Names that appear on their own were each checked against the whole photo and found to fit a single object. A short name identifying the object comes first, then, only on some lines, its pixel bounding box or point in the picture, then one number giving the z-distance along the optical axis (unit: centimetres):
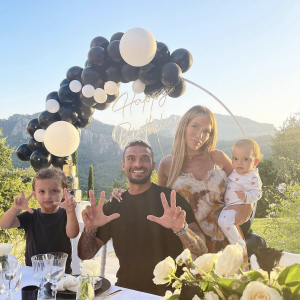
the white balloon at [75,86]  358
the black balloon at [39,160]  379
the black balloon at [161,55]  311
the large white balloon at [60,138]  347
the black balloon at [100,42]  340
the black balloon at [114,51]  317
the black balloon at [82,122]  400
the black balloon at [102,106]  385
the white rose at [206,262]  64
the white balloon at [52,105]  368
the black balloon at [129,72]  321
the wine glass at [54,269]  112
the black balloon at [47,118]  375
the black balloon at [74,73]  366
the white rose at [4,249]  122
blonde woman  215
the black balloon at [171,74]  300
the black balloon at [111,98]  375
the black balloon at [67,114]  371
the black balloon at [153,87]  327
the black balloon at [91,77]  336
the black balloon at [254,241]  234
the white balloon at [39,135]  379
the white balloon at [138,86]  332
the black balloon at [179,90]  334
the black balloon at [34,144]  386
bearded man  186
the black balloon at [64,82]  388
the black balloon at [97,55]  325
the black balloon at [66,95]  366
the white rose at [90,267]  107
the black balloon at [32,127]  392
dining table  127
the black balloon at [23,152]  400
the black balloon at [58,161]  399
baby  211
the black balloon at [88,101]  361
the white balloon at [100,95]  345
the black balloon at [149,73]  307
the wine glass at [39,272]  111
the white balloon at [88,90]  344
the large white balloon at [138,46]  284
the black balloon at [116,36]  337
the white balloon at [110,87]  342
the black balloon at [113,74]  332
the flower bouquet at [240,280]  51
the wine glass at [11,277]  108
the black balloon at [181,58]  314
